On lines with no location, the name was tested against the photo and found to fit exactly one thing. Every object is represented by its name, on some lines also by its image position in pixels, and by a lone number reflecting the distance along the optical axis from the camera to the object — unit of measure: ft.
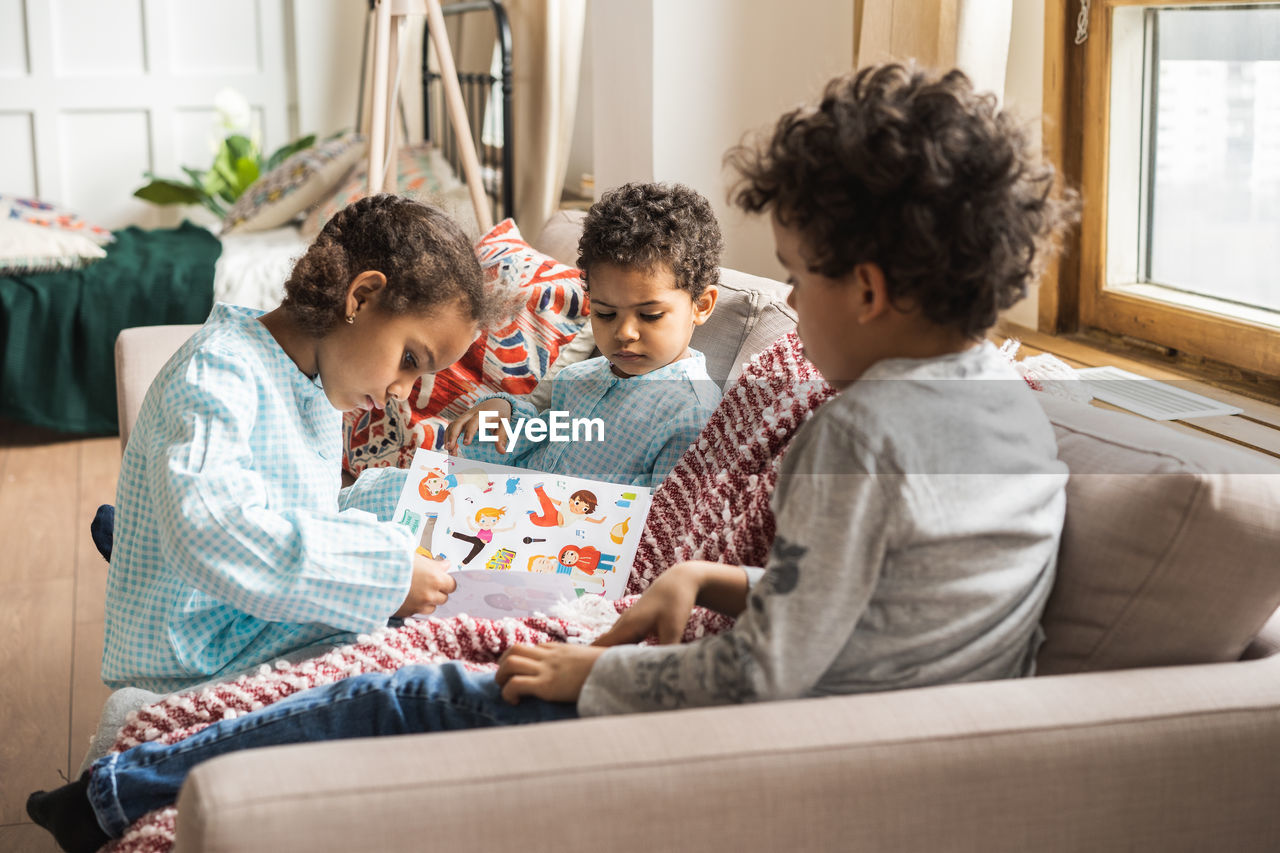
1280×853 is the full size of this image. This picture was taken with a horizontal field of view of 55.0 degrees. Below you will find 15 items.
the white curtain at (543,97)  11.35
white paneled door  15.05
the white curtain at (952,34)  6.59
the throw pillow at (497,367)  6.95
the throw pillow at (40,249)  11.46
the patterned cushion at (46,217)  12.05
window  6.39
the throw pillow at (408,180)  12.19
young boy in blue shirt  5.43
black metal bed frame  11.75
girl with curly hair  3.87
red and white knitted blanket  3.71
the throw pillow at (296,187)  13.15
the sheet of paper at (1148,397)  5.79
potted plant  14.71
